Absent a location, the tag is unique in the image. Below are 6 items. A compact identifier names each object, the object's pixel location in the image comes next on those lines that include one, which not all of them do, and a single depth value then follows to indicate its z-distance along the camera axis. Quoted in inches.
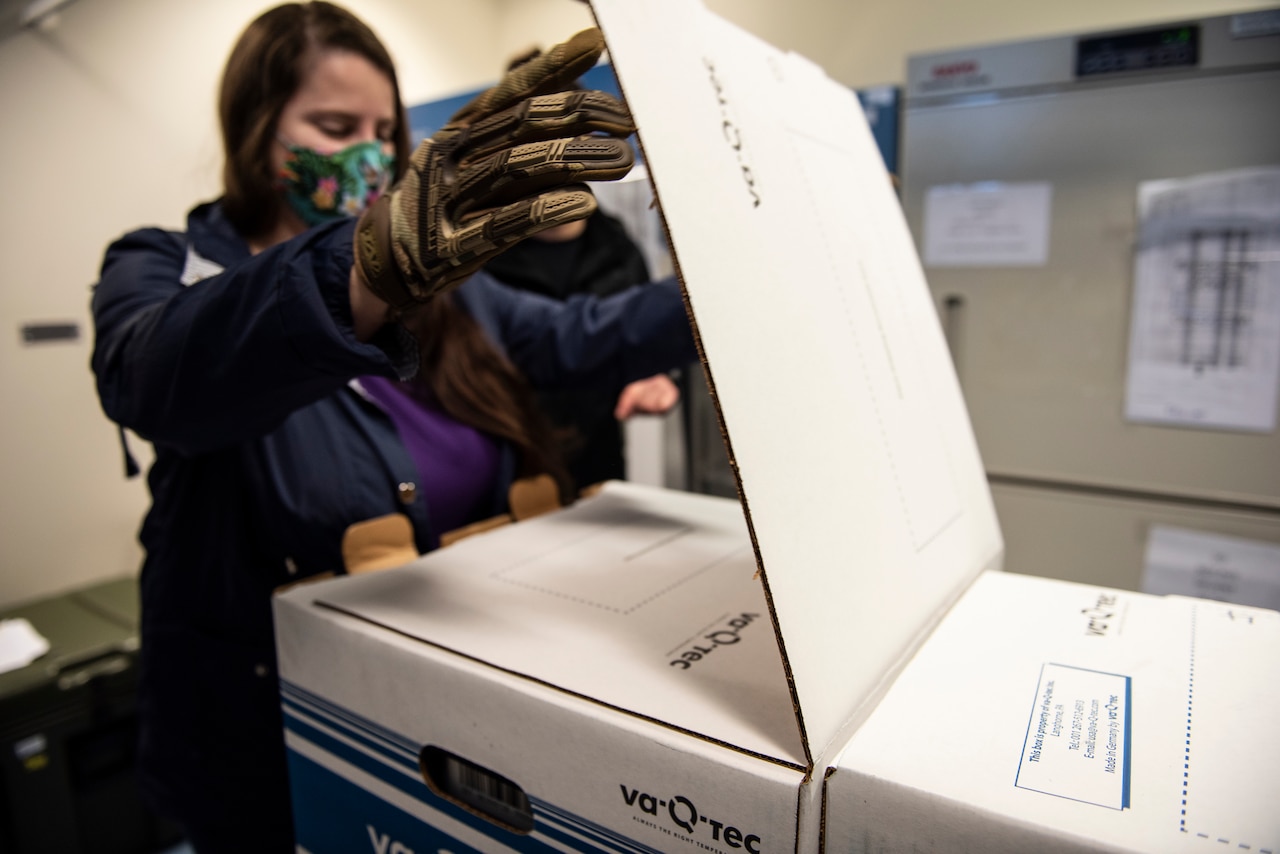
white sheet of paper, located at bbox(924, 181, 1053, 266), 60.8
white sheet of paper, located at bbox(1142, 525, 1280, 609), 54.1
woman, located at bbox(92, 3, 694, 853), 20.1
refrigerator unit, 54.3
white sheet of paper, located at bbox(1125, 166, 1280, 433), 54.2
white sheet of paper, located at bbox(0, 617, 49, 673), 60.1
